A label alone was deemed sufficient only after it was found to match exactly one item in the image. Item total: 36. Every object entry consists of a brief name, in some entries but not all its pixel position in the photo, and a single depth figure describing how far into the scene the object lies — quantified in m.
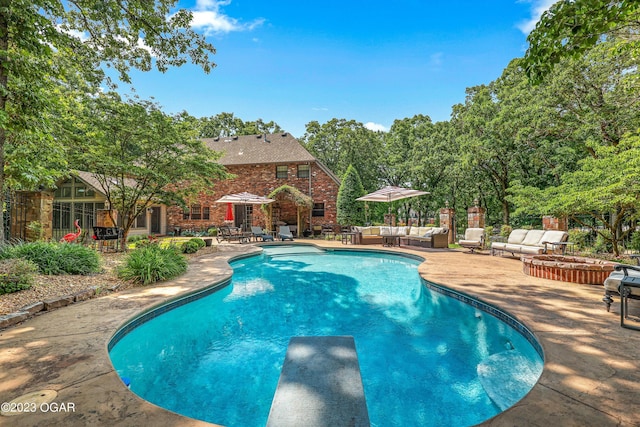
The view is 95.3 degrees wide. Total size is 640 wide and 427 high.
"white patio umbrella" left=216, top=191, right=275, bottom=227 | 15.42
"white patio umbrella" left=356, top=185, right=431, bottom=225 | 14.39
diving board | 2.23
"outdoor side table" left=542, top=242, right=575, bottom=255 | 8.45
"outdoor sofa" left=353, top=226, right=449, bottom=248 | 12.73
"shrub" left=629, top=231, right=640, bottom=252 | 9.61
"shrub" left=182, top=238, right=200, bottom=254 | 11.20
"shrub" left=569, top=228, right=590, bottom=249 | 11.10
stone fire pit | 6.10
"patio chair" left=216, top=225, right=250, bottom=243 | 15.67
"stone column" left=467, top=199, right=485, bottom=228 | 13.02
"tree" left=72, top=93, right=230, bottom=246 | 8.54
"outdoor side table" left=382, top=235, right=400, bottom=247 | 14.26
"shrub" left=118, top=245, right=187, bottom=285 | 6.48
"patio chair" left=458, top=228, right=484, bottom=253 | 11.39
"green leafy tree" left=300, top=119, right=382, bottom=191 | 25.16
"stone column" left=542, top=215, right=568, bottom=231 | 10.40
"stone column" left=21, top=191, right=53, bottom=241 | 10.70
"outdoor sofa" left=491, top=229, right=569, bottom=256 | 8.82
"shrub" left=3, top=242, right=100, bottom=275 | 6.29
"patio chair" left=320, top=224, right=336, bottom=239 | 17.14
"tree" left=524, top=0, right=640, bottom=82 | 3.03
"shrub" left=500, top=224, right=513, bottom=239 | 12.80
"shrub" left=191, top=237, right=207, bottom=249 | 11.97
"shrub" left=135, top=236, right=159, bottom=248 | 11.54
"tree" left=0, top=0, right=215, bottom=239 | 4.15
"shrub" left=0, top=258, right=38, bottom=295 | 4.79
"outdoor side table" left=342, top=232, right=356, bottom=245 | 15.59
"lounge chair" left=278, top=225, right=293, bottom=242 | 16.39
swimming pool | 2.95
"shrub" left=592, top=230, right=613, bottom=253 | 10.34
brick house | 19.92
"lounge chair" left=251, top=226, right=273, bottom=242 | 16.06
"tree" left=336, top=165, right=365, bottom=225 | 18.47
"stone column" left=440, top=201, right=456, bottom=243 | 14.21
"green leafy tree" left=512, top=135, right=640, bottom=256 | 6.91
